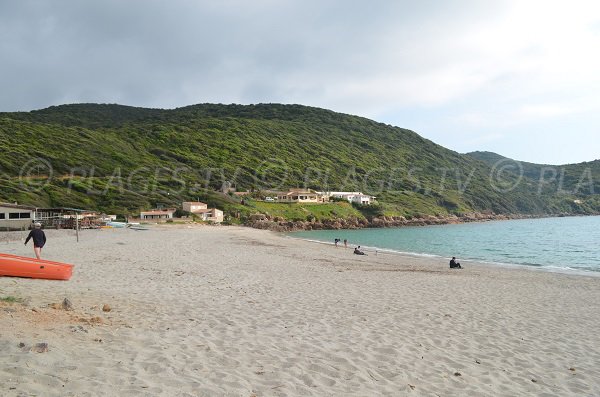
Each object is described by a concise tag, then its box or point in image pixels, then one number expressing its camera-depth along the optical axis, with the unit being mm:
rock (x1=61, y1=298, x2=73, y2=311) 9252
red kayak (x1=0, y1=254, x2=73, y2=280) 12688
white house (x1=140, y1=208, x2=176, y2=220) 79688
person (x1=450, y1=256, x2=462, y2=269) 29980
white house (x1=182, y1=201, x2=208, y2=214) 87306
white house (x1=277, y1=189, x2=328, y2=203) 117812
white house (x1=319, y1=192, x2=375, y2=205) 128875
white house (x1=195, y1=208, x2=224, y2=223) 86062
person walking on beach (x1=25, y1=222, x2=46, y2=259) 17016
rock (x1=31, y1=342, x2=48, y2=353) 6076
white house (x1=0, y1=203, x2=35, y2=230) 46594
